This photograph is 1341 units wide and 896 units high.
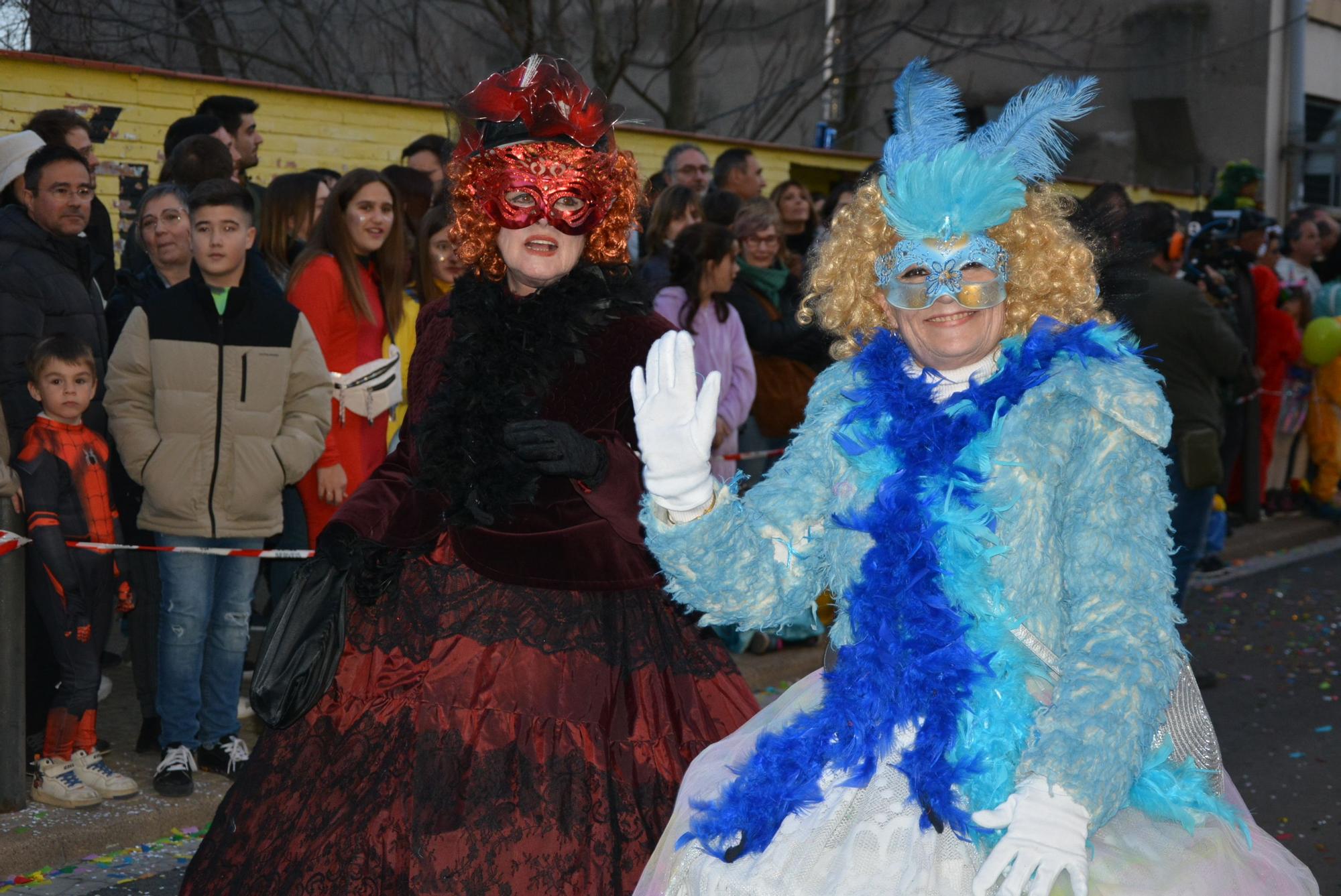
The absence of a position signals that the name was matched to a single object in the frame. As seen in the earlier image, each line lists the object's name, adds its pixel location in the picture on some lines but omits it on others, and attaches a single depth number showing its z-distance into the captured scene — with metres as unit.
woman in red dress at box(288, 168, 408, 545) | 5.94
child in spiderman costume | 4.96
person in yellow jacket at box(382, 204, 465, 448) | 6.49
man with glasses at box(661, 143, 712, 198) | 9.09
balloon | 10.60
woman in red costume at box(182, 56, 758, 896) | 3.27
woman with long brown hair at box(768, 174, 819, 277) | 8.92
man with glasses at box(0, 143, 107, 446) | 5.38
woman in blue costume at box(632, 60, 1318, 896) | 2.36
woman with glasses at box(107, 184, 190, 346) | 5.94
